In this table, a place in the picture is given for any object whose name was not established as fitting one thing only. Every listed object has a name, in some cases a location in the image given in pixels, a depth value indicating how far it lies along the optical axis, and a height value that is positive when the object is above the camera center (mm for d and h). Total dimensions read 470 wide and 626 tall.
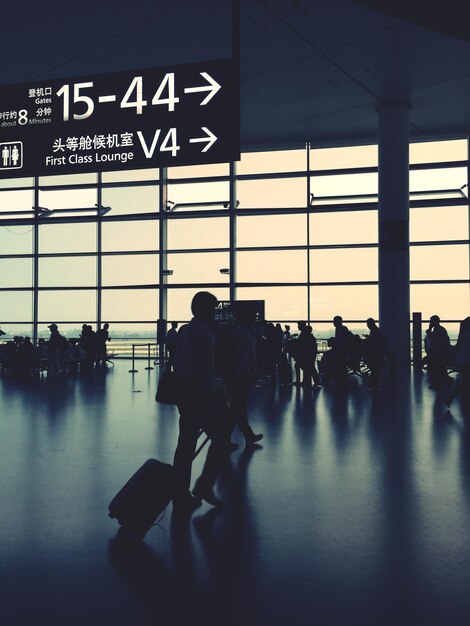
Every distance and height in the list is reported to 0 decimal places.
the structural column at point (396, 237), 16609 +2681
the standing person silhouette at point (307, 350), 12242 -433
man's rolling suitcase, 3633 -1099
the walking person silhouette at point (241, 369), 6191 -428
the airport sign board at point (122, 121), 5309 +2016
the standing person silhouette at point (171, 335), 15417 -157
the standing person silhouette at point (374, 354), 11812 -501
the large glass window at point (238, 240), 19125 +3143
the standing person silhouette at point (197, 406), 4141 -551
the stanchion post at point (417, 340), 17344 -302
